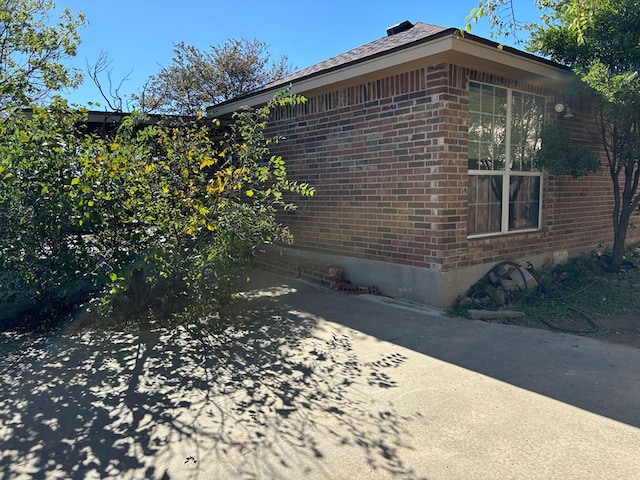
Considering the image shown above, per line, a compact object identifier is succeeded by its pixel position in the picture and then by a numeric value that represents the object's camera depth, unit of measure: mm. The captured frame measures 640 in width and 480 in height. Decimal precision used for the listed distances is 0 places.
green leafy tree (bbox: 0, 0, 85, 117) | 8375
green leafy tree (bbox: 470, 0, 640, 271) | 5891
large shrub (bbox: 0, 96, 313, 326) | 4566
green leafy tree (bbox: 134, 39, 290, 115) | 17578
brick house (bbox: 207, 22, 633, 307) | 6098
